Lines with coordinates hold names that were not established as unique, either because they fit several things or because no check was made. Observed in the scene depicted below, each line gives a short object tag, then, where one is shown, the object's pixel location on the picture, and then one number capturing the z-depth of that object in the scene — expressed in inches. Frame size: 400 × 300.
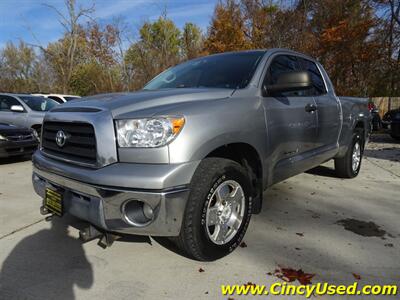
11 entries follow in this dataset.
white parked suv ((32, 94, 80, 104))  550.3
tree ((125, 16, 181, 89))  1067.3
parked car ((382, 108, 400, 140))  441.7
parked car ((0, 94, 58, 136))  371.6
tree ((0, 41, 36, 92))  1684.3
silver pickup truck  95.6
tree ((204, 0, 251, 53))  837.8
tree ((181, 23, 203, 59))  1062.5
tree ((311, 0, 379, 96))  735.1
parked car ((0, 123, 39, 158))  283.4
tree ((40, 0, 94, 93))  1008.9
